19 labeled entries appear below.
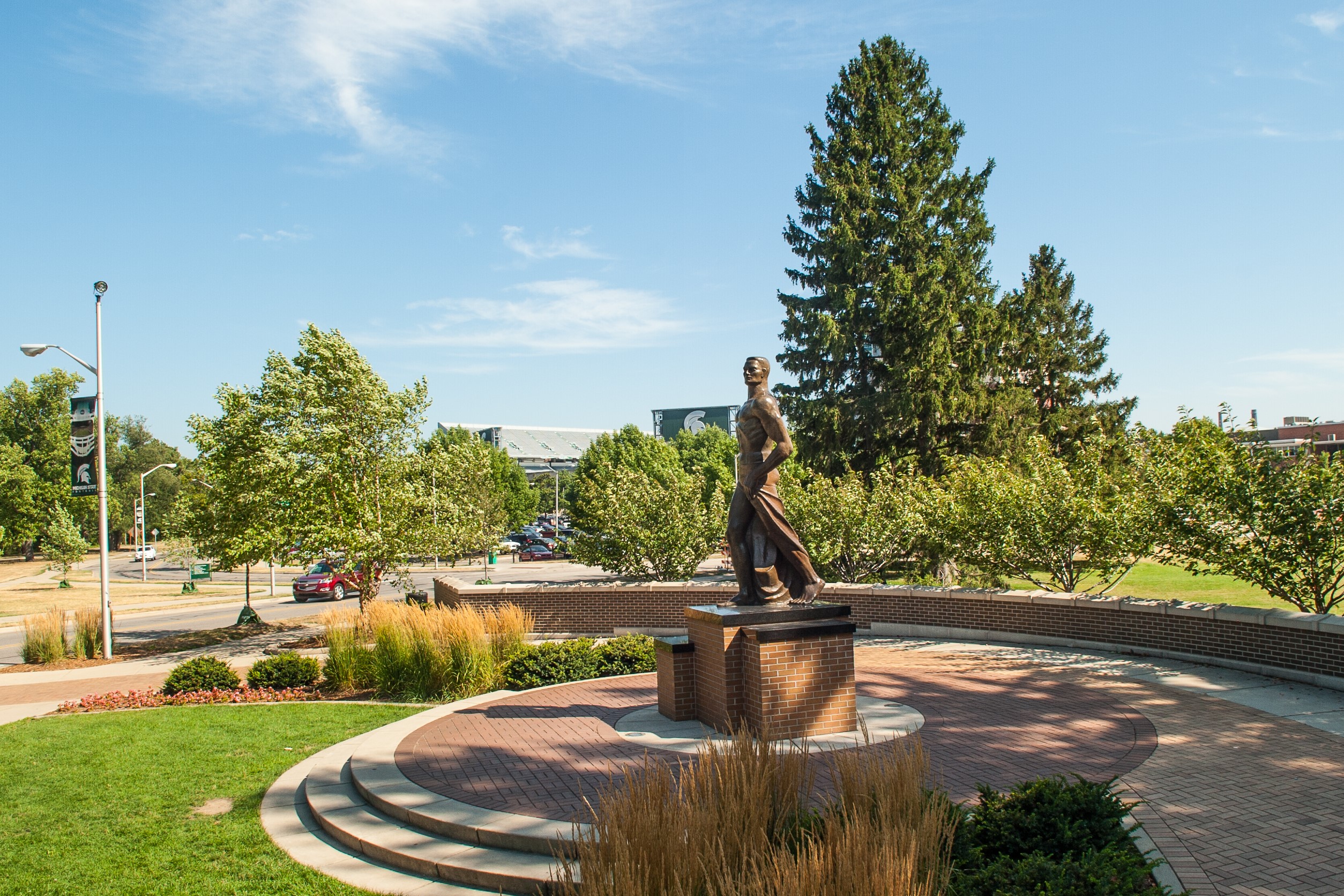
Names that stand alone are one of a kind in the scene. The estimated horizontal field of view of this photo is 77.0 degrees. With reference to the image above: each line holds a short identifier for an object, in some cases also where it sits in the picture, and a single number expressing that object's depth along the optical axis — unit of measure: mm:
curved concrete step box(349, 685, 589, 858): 6254
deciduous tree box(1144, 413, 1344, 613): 11219
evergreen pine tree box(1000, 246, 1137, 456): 33281
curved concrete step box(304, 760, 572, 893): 5902
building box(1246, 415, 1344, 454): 75250
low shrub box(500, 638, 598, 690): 12398
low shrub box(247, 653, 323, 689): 13758
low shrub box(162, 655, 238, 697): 13805
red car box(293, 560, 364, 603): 35219
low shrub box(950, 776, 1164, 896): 4102
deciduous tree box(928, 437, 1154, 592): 14312
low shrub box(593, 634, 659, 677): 13062
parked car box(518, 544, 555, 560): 57344
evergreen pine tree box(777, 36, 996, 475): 28547
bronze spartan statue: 9578
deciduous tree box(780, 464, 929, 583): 19234
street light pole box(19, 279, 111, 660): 19297
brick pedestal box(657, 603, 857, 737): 8711
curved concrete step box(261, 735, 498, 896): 6082
